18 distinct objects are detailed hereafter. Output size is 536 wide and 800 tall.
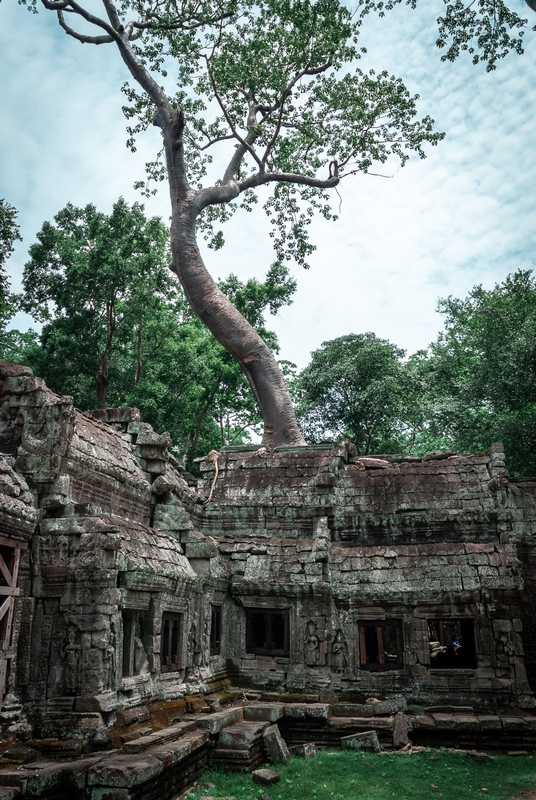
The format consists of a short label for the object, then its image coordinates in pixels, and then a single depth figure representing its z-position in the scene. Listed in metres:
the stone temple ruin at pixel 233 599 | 8.29
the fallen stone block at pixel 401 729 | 10.30
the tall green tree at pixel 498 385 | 21.06
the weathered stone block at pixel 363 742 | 10.17
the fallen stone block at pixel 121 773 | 6.84
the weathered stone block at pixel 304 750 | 9.95
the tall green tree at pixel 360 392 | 27.11
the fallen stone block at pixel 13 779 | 6.39
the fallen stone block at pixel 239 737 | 9.20
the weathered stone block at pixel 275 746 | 9.52
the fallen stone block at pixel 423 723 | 10.48
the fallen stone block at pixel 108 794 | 6.79
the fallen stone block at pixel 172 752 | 7.67
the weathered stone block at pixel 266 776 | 8.59
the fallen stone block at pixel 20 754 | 7.30
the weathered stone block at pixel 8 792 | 6.01
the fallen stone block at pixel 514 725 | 10.33
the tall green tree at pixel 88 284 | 22.93
